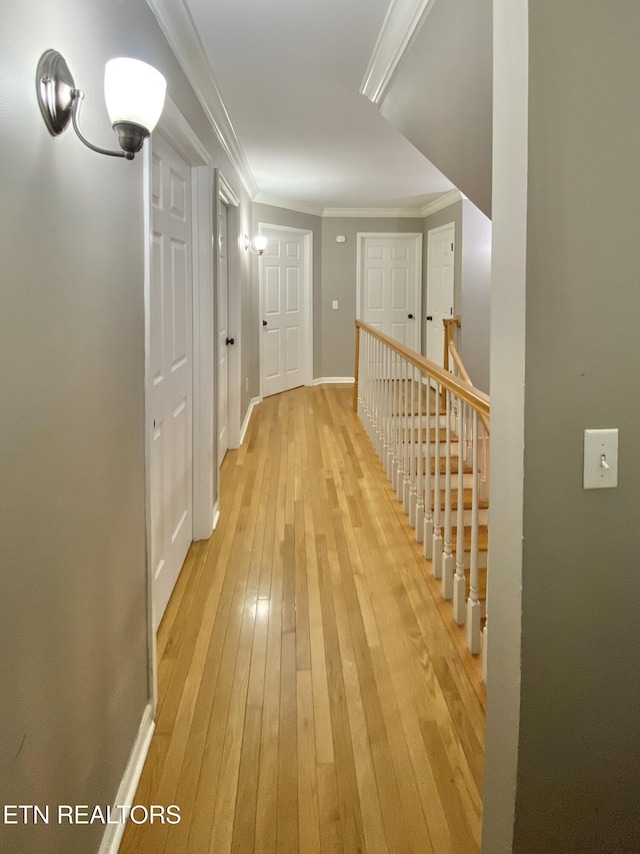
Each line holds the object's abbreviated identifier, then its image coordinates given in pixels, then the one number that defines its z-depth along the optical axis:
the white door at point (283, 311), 7.29
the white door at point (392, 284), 8.22
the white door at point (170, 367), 2.43
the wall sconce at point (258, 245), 6.52
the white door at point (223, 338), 4.63
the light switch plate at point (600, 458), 1.06
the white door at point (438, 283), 7.06
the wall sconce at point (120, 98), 1.08
